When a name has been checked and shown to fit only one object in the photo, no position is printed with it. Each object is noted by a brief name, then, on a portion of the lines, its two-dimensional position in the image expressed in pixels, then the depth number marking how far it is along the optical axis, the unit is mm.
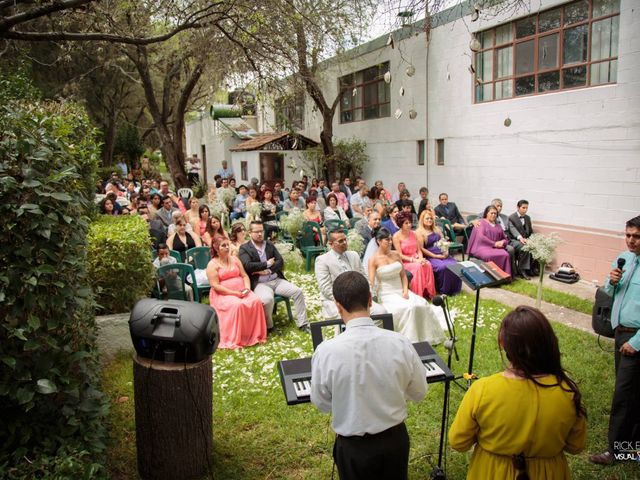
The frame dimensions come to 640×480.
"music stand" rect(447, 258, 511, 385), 4371
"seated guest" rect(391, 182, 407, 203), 14265
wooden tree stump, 3820
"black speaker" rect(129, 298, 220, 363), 3727
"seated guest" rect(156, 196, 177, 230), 10750
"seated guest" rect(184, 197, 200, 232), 10392
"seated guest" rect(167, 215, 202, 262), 8938
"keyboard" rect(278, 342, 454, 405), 3193
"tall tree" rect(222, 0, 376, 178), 8273
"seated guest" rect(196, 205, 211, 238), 10078
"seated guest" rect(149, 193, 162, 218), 11310
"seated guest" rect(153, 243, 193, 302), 7355
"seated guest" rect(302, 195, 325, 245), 11086
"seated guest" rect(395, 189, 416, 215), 11844
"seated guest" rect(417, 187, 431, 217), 12547
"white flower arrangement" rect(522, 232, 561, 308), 8039
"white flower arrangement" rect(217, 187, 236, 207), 14845
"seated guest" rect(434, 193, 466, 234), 11992
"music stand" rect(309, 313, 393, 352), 3459
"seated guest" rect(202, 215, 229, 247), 8523
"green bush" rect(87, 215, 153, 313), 6238
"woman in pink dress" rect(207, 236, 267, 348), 6836
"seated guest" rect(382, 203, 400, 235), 9812
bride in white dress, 6789
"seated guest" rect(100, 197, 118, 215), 9852
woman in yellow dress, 2352
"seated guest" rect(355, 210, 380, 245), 9742
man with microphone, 3857
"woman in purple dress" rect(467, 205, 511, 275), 9852
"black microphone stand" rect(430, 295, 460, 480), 3659
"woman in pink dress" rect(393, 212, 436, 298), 8641
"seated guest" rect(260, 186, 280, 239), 12125
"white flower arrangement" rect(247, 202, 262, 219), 12517
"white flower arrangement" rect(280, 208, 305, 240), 10914
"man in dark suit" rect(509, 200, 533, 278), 10203
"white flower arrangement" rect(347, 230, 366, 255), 9711
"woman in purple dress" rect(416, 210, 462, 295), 8969
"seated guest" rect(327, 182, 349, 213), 14305
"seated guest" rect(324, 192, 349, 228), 12320
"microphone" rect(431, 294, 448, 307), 4352
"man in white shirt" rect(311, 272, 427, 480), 2572
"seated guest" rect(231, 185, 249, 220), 13570
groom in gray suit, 6816
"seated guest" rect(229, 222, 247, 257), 7750
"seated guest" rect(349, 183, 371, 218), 14070
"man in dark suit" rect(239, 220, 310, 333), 7297
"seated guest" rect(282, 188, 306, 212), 13195
